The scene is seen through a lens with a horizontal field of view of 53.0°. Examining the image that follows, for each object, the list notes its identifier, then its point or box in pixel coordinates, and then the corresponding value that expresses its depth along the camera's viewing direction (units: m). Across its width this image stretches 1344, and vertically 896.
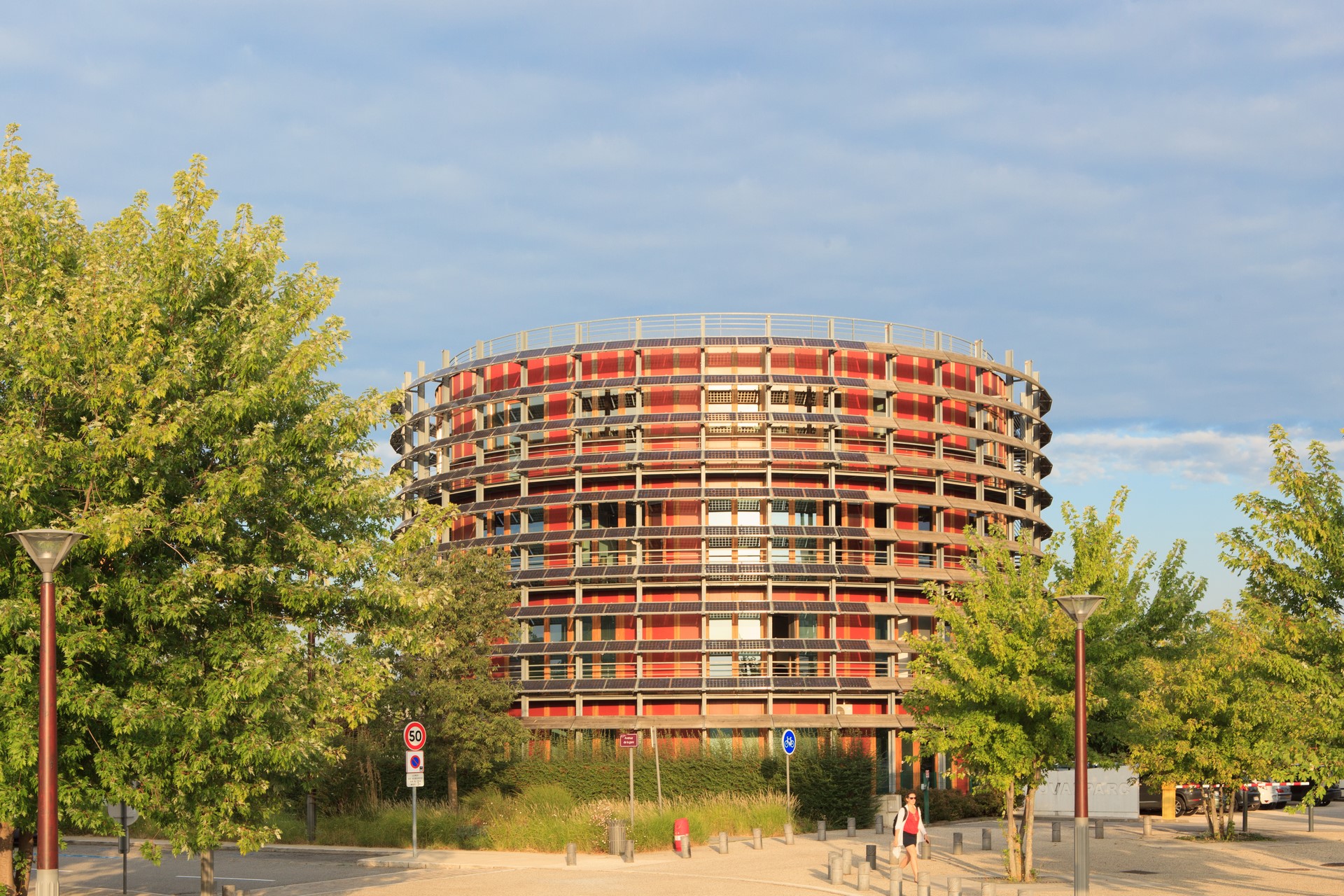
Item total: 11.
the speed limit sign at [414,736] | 34.97
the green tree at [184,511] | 16.83
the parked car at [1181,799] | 52.19
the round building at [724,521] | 66.88
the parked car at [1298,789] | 56.78
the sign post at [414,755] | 34.97
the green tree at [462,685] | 50.31
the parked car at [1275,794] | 55.69
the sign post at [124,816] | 24.46
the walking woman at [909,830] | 26.48
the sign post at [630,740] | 38.97
